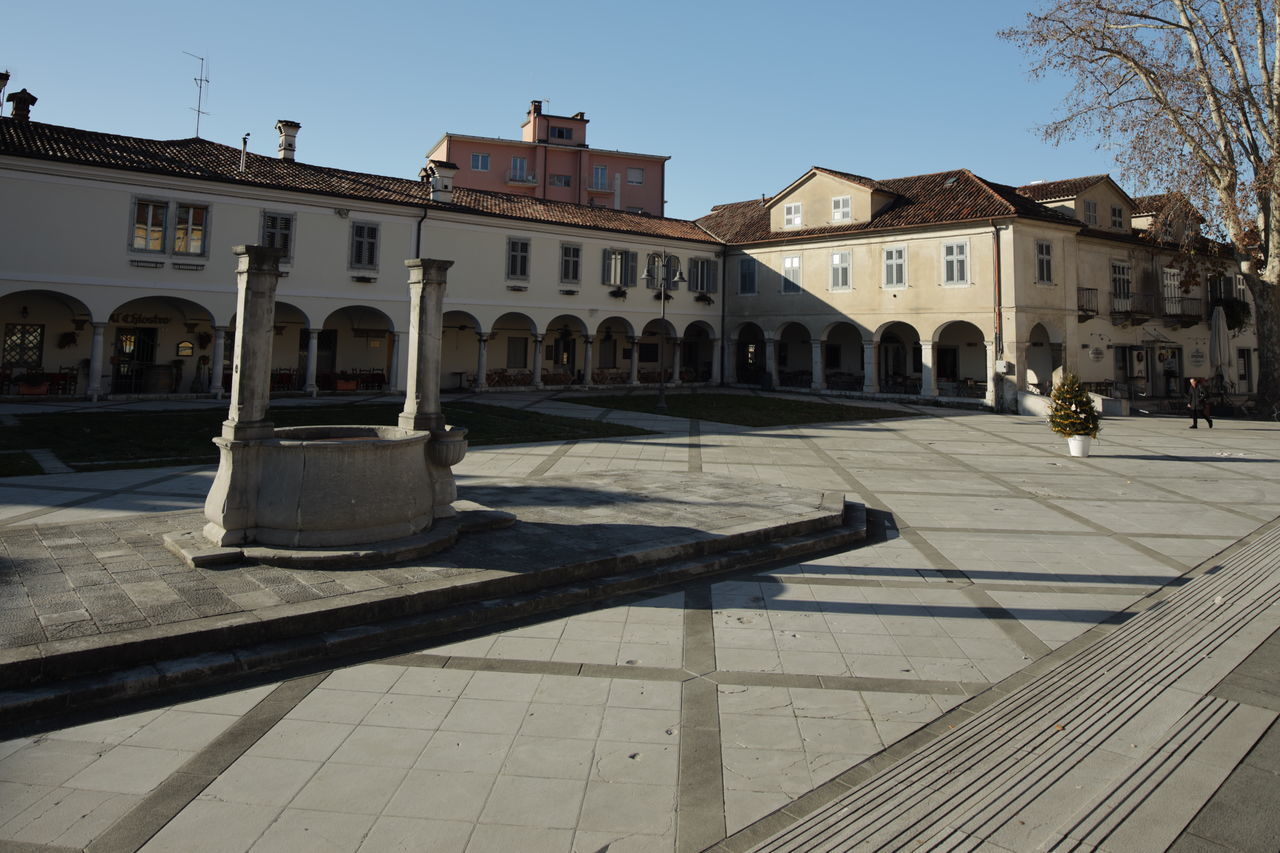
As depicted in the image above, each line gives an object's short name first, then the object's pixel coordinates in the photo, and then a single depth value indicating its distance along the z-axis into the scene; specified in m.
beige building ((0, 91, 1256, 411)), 21.94
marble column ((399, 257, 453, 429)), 7.45
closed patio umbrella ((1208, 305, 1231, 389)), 27.45
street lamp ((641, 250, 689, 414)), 24.76
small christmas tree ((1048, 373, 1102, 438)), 15.95
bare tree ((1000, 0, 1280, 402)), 24.62
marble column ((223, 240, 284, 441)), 6.41
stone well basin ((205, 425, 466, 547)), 6.33
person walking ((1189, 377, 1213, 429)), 22.78
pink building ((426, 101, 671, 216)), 48.72
